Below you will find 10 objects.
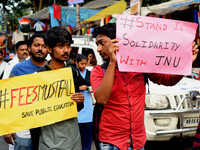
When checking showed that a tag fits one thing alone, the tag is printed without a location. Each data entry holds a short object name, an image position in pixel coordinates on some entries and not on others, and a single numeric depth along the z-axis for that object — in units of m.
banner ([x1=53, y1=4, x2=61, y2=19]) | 14.08
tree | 30.67
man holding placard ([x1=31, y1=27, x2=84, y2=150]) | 2.05
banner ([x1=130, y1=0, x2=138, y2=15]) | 6.00
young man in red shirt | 1.99
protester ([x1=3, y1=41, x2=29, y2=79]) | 4.64
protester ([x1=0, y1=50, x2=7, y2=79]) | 4.21
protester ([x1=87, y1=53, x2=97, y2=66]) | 5.59
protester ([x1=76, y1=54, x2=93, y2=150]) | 3.81
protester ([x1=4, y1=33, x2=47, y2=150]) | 2.71
